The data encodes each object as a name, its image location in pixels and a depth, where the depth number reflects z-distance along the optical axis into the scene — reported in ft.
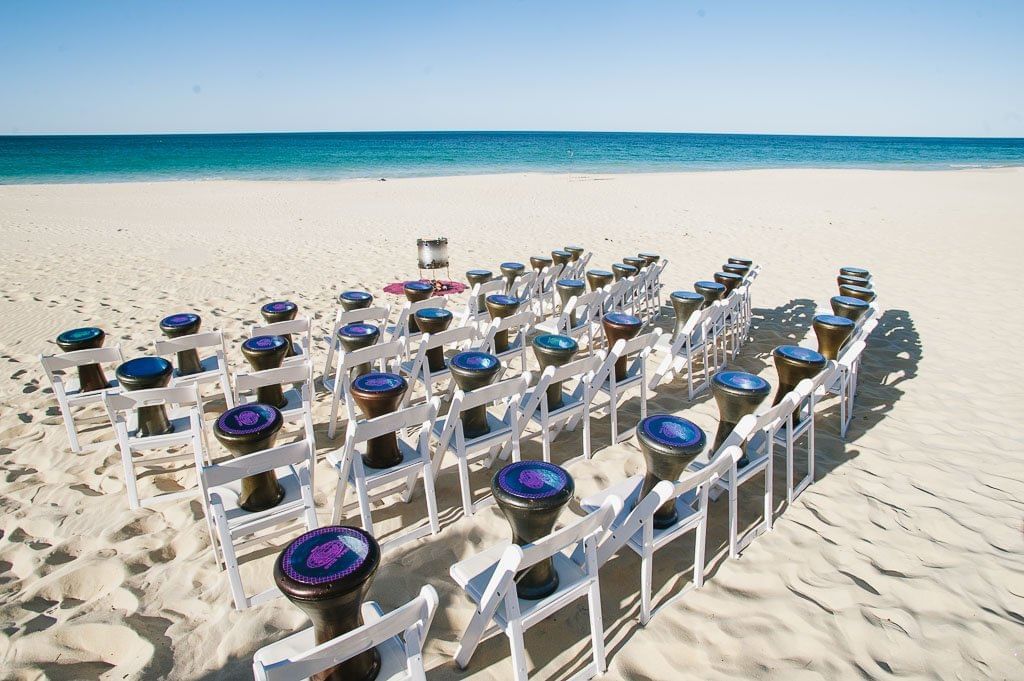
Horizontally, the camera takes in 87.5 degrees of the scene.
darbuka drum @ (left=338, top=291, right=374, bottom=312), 16.24
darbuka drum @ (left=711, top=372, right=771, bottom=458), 9.18
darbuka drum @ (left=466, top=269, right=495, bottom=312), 19.75
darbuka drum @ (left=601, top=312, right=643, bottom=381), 12.80
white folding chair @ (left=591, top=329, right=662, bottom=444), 11.16
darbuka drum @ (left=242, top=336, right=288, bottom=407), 11.55
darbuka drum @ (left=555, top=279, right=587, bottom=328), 17.46
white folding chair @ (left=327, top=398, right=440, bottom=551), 8.04
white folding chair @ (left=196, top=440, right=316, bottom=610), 7.04
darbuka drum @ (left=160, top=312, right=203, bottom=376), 13.19
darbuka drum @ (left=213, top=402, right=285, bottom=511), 7.90
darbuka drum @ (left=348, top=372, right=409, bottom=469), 9.08
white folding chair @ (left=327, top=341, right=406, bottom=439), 11.39
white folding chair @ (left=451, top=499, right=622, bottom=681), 5.59
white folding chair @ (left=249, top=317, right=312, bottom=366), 13.18
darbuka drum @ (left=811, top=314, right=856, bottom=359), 12.89
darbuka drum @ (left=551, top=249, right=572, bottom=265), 22.57
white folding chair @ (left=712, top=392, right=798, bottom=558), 8.14
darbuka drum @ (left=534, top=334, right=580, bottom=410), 11.29
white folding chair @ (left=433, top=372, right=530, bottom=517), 8.89
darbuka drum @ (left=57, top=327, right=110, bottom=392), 12.04
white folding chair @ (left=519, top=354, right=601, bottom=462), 9.91
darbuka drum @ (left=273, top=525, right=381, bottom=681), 5.08
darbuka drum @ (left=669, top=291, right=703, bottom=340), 15.60
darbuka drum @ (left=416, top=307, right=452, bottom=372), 13.35
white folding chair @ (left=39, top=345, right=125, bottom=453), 11.16
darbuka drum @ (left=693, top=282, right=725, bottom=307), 17.10
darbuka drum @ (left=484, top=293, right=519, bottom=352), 14.66
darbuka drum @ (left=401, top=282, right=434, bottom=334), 17.80
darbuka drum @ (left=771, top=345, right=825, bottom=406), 10.72
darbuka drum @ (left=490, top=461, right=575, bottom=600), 6.23
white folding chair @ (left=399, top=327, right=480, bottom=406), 12.07
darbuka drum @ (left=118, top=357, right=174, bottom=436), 10.34
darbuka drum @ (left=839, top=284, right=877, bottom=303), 16.10
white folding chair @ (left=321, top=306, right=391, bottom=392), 14.64
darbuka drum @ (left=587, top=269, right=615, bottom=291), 20.31
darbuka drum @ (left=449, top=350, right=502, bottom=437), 10.13
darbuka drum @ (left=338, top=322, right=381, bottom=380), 12.67
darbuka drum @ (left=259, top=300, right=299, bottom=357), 14.44
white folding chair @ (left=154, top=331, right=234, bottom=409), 12.02
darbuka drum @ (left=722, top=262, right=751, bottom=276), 20.51
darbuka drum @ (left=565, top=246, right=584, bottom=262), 23.65
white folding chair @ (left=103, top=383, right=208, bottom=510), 8.92
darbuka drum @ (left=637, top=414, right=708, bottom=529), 7.34
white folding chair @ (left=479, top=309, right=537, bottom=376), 13.12
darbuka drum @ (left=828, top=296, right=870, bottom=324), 14.42
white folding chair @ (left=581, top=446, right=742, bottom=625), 6.66
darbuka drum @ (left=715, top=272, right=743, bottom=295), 18.75
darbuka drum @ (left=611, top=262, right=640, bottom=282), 20.20
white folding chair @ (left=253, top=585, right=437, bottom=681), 4.40
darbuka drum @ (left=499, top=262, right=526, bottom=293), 20.32
